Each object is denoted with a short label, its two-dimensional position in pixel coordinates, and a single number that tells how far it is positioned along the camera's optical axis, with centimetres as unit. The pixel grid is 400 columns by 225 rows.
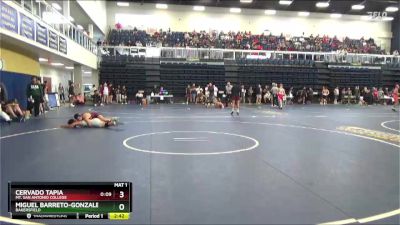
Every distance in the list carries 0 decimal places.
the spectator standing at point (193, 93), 2779
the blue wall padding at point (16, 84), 1392
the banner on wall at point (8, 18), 1062
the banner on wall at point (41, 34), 1398
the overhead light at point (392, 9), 3716
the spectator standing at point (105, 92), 2628
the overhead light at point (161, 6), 3603
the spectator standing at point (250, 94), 2896
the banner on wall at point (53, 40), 1570
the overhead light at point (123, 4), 3497
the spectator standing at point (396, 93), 2382
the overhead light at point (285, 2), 3497
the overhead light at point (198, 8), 3655
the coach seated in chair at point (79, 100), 2396
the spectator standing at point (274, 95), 2531
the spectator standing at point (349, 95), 3112
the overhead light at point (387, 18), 3904
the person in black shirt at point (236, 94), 1686
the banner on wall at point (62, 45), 1711
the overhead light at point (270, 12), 3819
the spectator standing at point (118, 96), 2776
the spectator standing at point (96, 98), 2458
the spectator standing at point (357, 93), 3123
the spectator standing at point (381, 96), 3100
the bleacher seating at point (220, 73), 2909
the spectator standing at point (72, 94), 2342
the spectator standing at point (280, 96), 2246
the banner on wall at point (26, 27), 1231
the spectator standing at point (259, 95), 2855
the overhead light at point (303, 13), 3893
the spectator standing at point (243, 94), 2852
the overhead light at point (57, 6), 2134
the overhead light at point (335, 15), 3966
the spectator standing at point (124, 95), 2789
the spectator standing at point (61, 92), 3085
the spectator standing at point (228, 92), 2631
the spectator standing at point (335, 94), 3044
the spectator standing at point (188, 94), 2820
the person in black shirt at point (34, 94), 1489
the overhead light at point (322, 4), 3556
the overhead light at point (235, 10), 3769
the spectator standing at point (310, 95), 3019
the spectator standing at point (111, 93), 2736
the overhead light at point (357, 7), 3617
